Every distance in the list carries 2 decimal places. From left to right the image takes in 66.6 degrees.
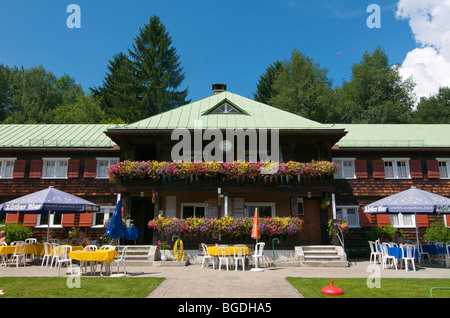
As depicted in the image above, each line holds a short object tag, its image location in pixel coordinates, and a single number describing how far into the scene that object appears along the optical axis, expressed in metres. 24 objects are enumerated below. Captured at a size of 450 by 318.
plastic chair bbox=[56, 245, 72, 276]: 11.05
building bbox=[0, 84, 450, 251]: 17.34
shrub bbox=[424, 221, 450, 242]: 17.70
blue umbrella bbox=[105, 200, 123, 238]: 11.22
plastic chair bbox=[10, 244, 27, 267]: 12.97
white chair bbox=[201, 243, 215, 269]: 12.95
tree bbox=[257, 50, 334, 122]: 36.25
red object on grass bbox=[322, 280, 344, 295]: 7.25
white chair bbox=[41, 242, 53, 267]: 12.65
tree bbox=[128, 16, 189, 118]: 36.78
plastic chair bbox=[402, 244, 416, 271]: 12.28
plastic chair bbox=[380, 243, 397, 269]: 12.89
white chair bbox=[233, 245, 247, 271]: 12.04
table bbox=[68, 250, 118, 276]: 9.78
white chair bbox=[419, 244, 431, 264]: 14.37
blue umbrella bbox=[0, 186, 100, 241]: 12.71
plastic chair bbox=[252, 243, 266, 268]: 12.35
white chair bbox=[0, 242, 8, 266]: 13.21
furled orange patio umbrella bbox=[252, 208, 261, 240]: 12.78
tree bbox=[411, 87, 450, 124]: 36.47
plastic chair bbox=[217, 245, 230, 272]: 12.08
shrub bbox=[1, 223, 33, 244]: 17.44
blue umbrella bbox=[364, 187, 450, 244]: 12.79
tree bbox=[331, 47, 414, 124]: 34.76
